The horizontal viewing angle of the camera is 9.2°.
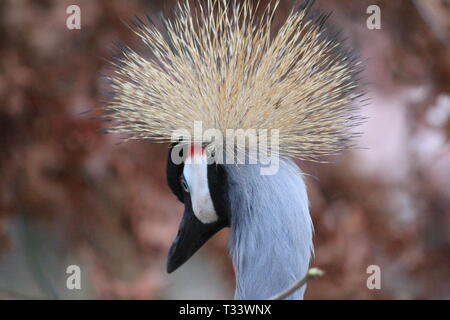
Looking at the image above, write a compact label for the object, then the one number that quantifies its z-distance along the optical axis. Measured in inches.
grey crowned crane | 70.5
